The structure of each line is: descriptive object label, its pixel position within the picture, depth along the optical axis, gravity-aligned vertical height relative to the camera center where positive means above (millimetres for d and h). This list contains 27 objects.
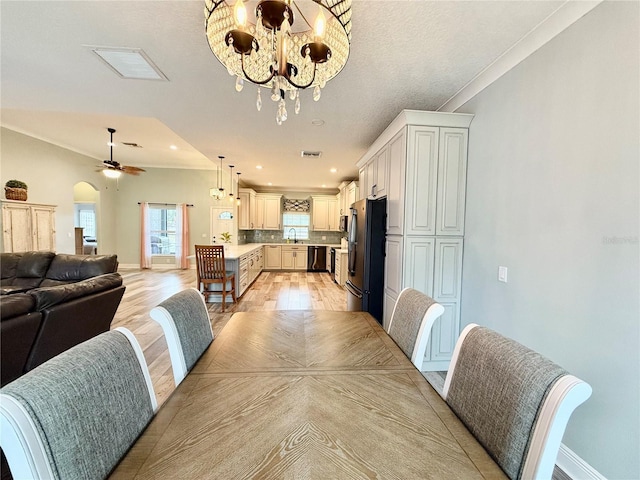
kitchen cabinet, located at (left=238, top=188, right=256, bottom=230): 7941 +570
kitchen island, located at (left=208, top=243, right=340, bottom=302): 4925 -810
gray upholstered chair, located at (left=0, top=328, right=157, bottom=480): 556 -463
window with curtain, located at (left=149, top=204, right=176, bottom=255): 8125 -136
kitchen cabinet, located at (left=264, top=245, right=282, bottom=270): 8383 -904
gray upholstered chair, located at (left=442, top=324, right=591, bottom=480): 700 -507
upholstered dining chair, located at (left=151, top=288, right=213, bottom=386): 1123 -469
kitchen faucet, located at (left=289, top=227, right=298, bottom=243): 9062 -249
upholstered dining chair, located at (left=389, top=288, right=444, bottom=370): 1298 -478
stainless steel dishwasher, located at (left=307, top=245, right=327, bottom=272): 8406 -914
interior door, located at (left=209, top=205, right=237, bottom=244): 8023 +204
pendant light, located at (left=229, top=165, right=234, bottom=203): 5966 +1223
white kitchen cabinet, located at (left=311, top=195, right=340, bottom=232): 8562 +553
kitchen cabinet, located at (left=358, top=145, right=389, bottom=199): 3170 +753
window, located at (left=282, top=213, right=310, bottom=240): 9047 +92
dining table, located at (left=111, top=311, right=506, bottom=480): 661 -589
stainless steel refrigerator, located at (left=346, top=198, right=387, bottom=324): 3127 -288
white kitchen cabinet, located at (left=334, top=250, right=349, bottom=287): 6263 -882
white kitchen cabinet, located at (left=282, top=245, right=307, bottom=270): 8438 -899
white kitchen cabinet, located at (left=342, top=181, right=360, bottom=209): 6093 +851
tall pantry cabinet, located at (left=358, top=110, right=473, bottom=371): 2543 +140
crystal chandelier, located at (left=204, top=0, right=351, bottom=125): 1127 +877
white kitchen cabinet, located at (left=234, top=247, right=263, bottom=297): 4922 -868
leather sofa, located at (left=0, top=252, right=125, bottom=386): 1875 -725
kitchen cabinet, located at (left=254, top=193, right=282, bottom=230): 8492 +546
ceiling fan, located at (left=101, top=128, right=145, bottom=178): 4852 +1052
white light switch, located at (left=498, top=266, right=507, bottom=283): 2062 -316
